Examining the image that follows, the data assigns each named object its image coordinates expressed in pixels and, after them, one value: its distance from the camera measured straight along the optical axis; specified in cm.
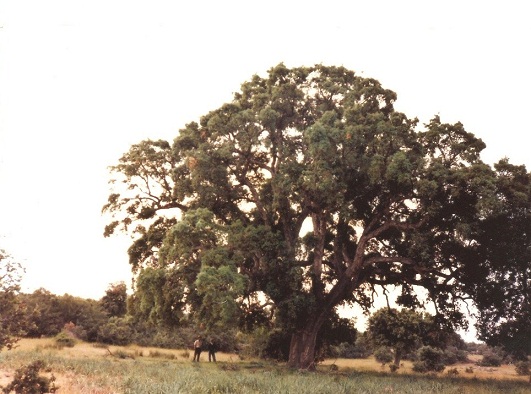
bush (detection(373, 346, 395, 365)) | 4662
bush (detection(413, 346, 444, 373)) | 3820
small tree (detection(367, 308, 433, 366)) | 3706
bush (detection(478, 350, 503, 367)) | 5447
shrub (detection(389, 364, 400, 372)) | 3279
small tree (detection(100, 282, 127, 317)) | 5717
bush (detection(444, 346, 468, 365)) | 5643
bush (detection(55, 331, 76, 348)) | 3501
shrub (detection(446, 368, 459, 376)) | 2809
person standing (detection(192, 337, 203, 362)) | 2786
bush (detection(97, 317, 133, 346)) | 4247
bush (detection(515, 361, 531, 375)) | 3706
